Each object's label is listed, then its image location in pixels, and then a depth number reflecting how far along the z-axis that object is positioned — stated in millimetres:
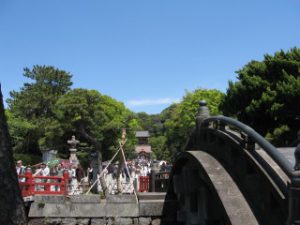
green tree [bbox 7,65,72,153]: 43781
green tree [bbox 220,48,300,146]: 22297
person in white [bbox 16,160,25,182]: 16056
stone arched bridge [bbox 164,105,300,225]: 5574
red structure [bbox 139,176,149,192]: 19734
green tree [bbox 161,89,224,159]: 51453
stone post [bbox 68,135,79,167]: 24962
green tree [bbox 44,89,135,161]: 25297
